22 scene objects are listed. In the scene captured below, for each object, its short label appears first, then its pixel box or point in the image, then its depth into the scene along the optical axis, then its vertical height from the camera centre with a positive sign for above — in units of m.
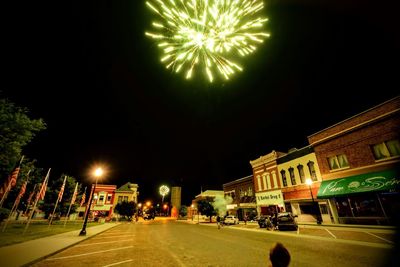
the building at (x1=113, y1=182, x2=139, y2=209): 55.78 +5.96
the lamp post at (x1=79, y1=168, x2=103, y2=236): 17.89 +3.82
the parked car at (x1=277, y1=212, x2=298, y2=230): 17.78 -0.50
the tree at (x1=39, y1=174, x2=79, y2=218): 33.00 +3.11
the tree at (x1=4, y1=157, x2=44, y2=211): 18.88 +3.79
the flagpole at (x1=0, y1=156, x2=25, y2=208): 12.72 +1.81
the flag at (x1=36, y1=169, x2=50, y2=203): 16.92 +1.98
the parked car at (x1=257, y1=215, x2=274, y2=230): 19.94 -0.66
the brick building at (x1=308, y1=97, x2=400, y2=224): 16.12 +4.53
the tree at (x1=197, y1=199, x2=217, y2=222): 43.34 +1.68
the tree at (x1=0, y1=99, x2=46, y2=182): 14.73 +6.31
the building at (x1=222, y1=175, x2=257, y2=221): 36.28 +3.54
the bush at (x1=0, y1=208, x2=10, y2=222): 18.50 +0.19
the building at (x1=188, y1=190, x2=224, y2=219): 63.98 +6.12
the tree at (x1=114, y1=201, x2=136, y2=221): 46.47 +1.70
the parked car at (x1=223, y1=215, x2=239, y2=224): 31.19 -0.61
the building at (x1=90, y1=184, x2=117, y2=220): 52.03 +3.84
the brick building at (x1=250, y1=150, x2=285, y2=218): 29.05 +4.88
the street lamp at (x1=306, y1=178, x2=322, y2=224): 20.72 +1.03
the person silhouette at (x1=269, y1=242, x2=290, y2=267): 2.08 -0.41
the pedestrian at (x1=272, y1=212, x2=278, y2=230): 19.61 -0.46
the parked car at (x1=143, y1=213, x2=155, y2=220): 59.66 -0.12
